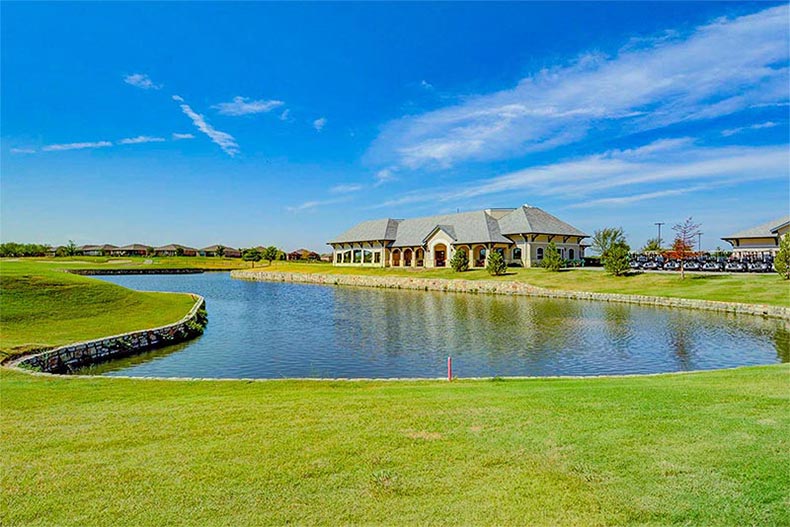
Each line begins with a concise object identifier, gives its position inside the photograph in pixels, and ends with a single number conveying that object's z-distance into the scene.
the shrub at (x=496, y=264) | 49.06
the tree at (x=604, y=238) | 68.31
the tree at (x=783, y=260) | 32.25
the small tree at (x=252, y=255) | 101.00
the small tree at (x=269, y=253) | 103.02
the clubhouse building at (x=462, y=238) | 55.53
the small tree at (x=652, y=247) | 66.52
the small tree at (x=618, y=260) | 41.00
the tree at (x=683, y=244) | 41.94
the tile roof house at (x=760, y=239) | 44.34
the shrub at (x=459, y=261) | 53.75
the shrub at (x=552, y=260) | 48.08
